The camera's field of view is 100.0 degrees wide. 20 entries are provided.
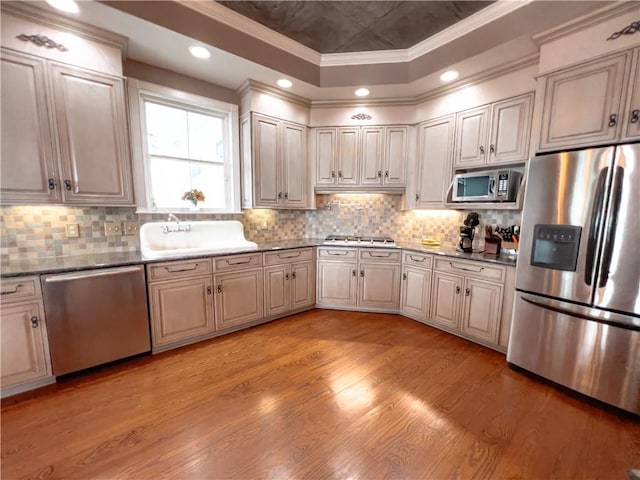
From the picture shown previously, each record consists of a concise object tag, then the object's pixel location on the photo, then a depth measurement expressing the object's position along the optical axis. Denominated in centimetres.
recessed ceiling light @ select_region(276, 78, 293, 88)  293
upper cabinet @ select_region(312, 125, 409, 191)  343
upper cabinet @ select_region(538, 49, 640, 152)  175
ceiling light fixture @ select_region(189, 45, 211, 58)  230
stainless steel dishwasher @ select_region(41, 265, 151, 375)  192
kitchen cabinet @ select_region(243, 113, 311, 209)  314
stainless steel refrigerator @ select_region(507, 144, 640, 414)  171
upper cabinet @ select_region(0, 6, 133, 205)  186
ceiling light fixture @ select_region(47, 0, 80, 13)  181
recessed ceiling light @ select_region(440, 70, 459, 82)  270
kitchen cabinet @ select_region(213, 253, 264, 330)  270
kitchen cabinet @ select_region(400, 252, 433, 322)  305
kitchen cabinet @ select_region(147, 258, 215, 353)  234
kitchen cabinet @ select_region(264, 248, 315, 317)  307
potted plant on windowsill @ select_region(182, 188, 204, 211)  293
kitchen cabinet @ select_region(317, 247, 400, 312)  333
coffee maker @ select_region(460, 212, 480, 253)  290
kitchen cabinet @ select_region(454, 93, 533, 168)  248
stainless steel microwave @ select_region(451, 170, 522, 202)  255
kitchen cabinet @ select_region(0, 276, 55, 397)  177
